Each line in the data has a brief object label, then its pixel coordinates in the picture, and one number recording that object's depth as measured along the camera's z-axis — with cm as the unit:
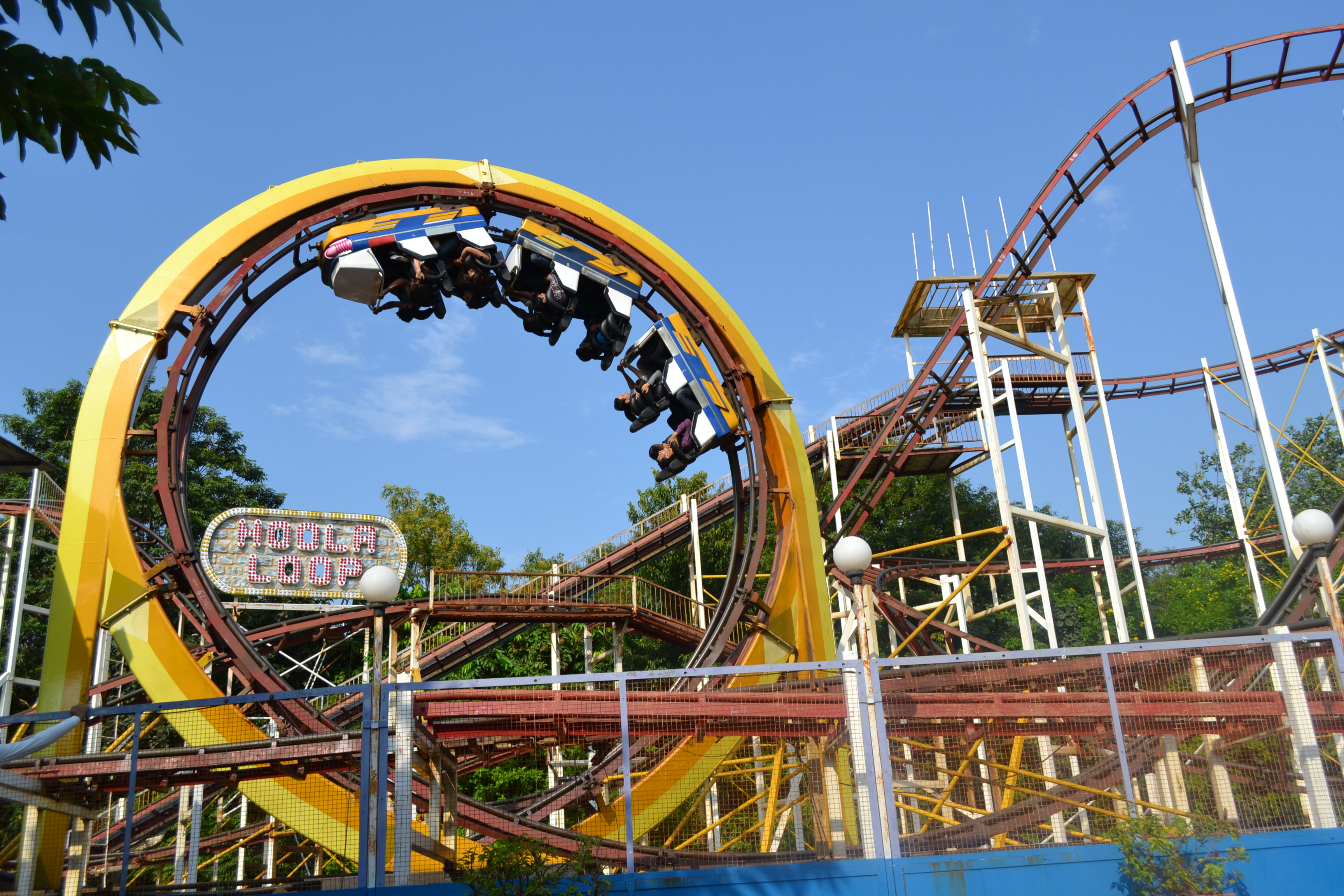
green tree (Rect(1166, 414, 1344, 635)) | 3631
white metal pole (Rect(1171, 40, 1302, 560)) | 1145
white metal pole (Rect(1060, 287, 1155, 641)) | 1731
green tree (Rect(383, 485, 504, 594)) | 3059
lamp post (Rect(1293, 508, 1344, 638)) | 656
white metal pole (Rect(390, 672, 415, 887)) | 609
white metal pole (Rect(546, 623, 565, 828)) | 1287
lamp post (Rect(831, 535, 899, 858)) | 606
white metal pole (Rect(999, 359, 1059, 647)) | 1470
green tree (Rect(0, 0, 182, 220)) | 338
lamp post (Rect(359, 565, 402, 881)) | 623
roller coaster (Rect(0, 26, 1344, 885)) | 806
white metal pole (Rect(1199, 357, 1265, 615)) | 1923
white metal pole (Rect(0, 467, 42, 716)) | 1296
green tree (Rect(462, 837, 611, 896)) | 569
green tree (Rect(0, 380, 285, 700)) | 2550
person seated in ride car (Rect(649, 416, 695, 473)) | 1171
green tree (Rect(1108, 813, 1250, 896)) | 570
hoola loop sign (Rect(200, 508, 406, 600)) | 1487
